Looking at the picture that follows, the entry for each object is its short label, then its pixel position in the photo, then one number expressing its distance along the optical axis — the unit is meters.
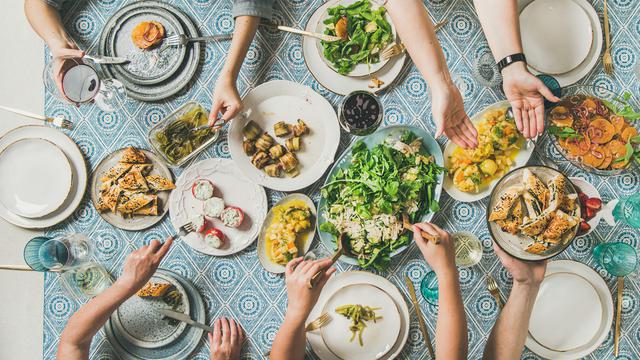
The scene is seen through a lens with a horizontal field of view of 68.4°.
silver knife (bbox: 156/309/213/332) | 2.30
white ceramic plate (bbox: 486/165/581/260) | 2.05
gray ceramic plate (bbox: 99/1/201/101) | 2.39
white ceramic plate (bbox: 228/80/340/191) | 2.31
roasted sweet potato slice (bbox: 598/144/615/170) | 2.23
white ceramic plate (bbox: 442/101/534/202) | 2.23
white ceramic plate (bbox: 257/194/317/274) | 2.31
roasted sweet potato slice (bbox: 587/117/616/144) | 2.21
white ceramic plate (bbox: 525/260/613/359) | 2.24
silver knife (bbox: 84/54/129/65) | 2.33
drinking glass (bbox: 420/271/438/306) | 2.27
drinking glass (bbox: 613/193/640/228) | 2.21
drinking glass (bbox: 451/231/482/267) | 2.27
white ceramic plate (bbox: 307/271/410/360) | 2.27
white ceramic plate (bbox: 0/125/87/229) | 2.39
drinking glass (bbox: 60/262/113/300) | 2.36
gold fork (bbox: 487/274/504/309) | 2.25
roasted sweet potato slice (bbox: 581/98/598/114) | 2.23
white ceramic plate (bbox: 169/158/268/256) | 2.34
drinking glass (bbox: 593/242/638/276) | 2.20
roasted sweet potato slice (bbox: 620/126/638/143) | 2.21
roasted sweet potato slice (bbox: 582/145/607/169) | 2.23
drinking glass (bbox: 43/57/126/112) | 2.28
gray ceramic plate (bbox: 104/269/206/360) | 2.37
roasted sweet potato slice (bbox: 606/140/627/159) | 2.22
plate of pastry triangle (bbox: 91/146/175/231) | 2.32
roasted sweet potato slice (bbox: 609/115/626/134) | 2.22
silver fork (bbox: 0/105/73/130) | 2.38
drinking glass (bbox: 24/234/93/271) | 2.23
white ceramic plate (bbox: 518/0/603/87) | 2.27
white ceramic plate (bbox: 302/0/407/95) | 2.31
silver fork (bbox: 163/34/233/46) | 2.36
